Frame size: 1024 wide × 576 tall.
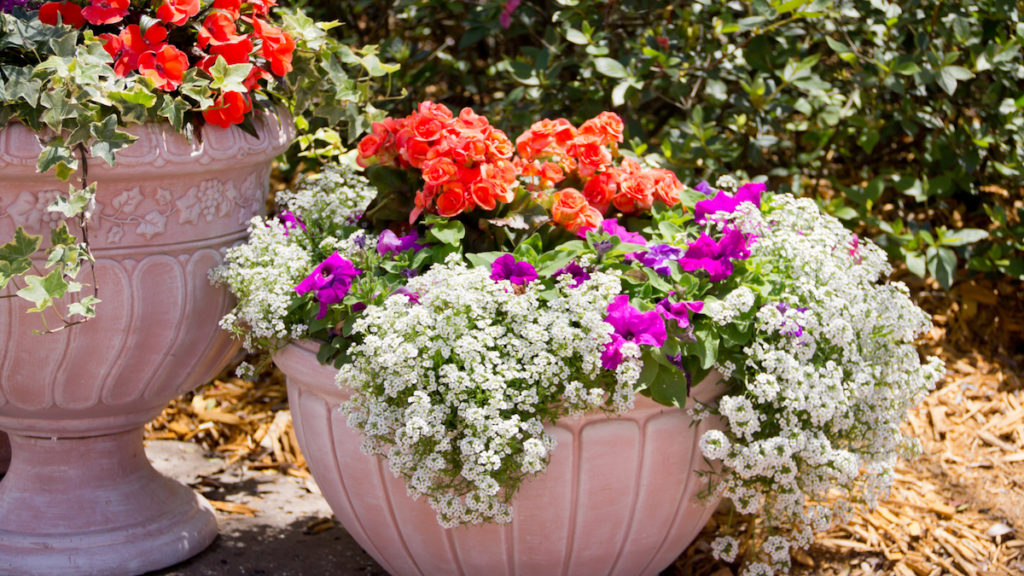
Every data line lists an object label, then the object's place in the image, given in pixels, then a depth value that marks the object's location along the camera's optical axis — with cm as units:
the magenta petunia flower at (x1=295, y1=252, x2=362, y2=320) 246
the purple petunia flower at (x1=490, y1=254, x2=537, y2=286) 244
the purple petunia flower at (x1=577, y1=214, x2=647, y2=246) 252
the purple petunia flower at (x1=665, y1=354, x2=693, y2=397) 239
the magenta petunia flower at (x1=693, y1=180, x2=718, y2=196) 265
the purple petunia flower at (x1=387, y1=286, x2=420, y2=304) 244
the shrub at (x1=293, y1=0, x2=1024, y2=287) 289
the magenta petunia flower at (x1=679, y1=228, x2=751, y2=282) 245
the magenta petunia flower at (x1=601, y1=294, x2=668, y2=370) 237
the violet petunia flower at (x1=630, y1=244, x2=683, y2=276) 247
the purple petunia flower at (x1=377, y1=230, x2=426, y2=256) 252
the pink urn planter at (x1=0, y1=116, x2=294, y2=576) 250
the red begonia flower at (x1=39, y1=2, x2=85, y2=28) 248
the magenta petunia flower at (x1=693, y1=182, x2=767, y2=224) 257
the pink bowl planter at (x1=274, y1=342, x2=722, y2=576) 242
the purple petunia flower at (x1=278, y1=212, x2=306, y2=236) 261
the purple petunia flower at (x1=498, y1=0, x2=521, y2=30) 287
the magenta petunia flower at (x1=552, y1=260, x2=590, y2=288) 246
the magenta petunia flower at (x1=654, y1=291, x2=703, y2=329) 239
